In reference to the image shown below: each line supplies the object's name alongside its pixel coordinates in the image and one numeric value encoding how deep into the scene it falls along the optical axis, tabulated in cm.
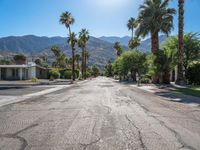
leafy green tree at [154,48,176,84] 2166
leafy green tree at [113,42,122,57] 5657
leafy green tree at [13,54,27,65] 3940
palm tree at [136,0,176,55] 2381
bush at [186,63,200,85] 2191
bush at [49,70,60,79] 4016
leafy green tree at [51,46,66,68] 6604
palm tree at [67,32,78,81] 3832
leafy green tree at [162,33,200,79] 2449
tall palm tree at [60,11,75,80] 3652
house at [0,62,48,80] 3398
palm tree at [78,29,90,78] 4860
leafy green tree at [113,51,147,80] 3477
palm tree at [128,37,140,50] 4524
